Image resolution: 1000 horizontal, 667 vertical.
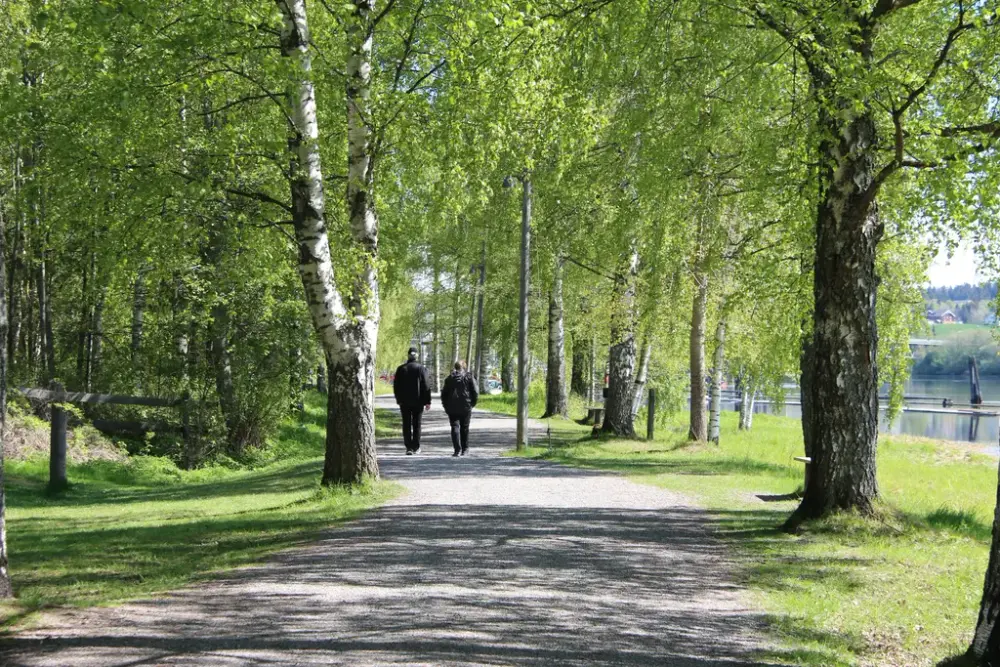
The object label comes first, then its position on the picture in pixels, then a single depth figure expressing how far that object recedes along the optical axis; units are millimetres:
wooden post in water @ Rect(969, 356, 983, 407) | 103000
